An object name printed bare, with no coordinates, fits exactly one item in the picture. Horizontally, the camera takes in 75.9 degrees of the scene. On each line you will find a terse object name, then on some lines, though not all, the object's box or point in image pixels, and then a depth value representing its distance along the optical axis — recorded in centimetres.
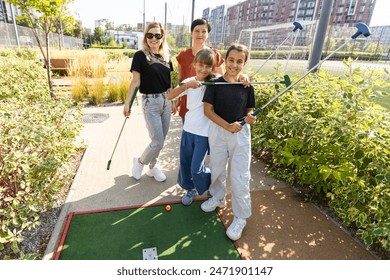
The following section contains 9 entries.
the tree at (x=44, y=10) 600
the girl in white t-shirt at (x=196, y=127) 247
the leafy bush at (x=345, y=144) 220
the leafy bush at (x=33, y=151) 208
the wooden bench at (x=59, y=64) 1270
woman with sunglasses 296
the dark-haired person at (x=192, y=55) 307
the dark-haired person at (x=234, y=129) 236
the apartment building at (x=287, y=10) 7044
